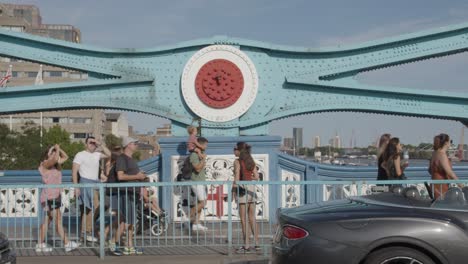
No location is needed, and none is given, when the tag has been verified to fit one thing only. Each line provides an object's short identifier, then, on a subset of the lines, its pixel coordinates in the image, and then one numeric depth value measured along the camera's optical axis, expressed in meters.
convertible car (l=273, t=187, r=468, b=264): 5.31
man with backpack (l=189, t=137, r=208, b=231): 8.95
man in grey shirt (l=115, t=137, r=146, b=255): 8.34
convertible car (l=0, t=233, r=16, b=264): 6.10
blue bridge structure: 11.59
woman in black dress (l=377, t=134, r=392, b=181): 9.56
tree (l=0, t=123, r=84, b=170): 43.84
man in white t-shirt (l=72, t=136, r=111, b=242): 9.30
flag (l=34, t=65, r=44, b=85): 40.46
